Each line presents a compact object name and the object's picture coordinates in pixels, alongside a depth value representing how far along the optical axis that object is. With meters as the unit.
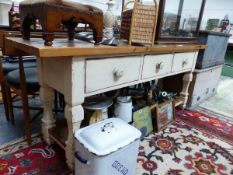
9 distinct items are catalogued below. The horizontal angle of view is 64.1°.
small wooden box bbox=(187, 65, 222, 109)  1.99
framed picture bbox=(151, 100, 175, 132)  1.54
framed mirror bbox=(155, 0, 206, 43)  1.30
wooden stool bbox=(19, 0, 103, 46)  0.75
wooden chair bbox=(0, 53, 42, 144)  1.16
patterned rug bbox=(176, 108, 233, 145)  1.61
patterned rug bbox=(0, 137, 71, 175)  1.07
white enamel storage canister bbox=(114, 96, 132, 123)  1.33
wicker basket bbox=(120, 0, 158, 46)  1.05
